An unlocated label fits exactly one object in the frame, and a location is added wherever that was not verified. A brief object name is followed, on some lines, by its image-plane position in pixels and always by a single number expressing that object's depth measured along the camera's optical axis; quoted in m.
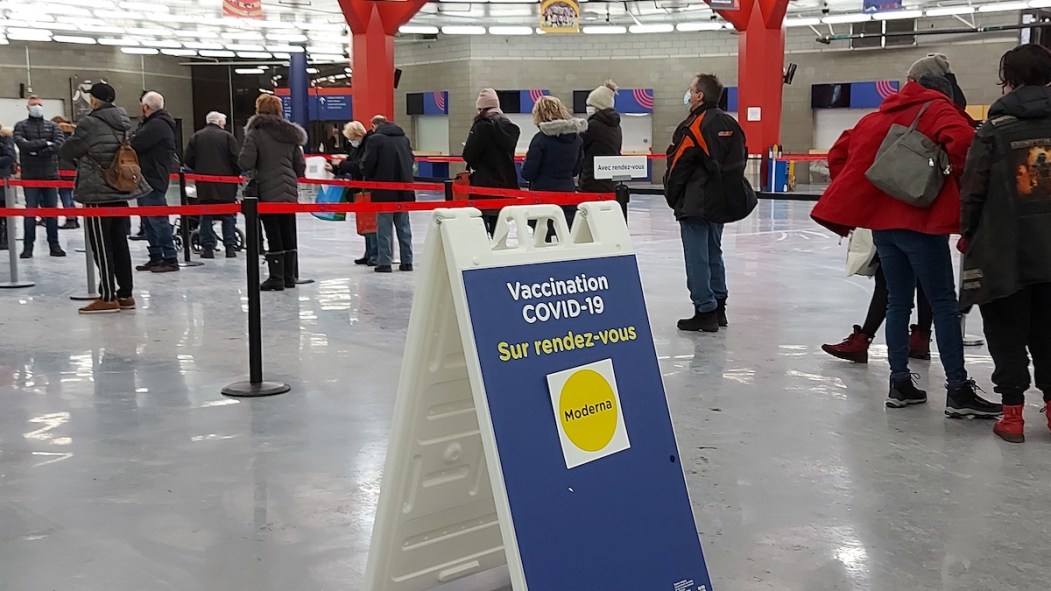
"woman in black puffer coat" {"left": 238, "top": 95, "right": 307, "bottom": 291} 7.40
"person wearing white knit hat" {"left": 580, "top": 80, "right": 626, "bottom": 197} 7.03
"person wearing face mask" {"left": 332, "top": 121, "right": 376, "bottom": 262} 9.02
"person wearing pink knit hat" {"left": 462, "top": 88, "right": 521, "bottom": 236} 7.60
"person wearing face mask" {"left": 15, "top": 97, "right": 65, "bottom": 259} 9.88
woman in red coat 3.93
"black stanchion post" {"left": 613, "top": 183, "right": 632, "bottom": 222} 5.36
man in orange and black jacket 5.55
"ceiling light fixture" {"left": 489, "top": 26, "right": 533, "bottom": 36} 21.44
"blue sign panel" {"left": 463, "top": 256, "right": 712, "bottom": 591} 2.00
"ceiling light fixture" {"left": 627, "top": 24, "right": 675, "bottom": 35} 20.61
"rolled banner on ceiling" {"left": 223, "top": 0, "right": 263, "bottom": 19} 16.70
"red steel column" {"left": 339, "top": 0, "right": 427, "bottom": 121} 16.31
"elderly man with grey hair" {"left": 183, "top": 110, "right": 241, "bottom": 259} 9.09
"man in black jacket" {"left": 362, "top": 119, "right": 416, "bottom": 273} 8.54
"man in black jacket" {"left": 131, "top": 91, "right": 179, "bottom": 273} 8.04
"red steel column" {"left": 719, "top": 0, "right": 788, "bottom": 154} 17.44
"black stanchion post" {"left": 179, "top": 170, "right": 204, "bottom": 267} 9.01
